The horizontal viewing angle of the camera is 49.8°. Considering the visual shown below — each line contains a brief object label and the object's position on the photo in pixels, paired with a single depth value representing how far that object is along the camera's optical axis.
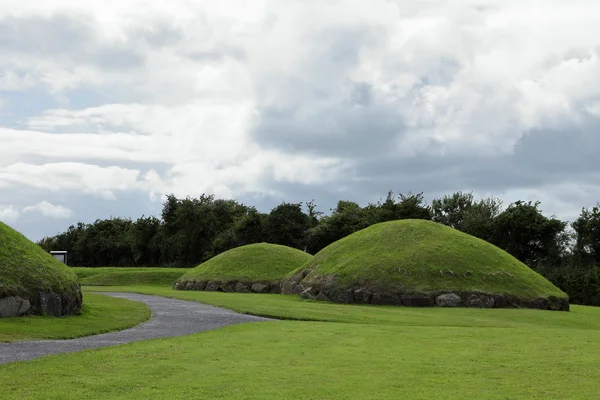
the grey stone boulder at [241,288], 65.94
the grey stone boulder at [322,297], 51.98
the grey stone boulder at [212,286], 66.44
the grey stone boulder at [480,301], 48.09
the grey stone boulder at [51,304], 30.22
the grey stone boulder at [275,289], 65.01
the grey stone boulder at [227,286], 66.07
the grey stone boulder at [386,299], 49.38
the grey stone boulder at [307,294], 53.26
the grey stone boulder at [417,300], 48.50
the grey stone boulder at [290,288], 57.28
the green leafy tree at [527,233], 75.00
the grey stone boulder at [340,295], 50.84
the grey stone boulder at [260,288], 65.64
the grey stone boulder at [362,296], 50.28
